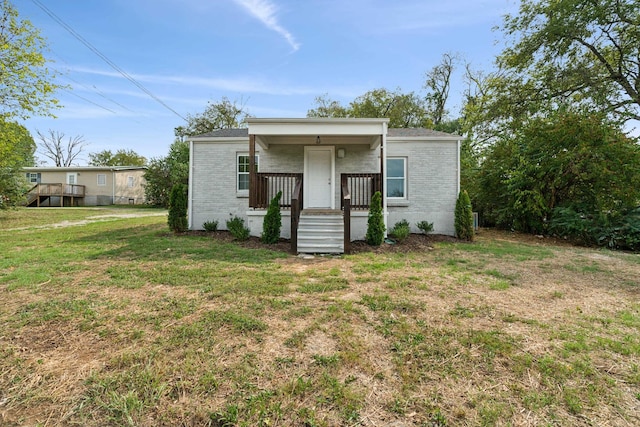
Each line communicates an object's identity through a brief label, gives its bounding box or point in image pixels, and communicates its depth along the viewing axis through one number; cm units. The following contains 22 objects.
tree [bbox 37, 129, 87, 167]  4162
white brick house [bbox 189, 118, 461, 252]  923
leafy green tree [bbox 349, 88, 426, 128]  2536
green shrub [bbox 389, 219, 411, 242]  820
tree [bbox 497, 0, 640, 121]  1112
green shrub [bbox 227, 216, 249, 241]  802
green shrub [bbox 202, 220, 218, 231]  927
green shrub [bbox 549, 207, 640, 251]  841
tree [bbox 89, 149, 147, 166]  4441
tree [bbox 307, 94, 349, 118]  2703
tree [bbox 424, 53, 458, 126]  2472
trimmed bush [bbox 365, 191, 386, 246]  760
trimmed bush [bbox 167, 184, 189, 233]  885
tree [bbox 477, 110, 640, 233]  902
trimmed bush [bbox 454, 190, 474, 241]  871
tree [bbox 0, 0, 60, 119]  1023
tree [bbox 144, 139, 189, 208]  2210
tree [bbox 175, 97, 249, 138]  2681
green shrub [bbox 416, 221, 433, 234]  917
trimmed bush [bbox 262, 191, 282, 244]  771
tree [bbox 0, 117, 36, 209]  1027
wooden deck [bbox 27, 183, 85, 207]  2355
